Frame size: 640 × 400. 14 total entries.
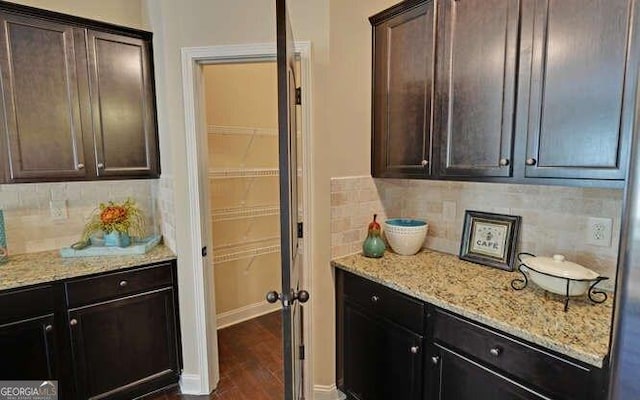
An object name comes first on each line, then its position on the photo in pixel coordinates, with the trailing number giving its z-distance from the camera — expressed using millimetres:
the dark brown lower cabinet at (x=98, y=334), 1752
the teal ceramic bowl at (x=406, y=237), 1994
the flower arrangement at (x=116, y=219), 2176
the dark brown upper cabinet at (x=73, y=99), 1875
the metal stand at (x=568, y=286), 1303
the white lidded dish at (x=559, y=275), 1312
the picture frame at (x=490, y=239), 1747
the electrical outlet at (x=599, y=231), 1455
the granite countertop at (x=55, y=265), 1762
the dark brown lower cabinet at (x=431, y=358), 1149
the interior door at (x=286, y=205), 1213
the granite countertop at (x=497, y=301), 1121
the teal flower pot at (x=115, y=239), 2184
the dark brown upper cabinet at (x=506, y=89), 1195
